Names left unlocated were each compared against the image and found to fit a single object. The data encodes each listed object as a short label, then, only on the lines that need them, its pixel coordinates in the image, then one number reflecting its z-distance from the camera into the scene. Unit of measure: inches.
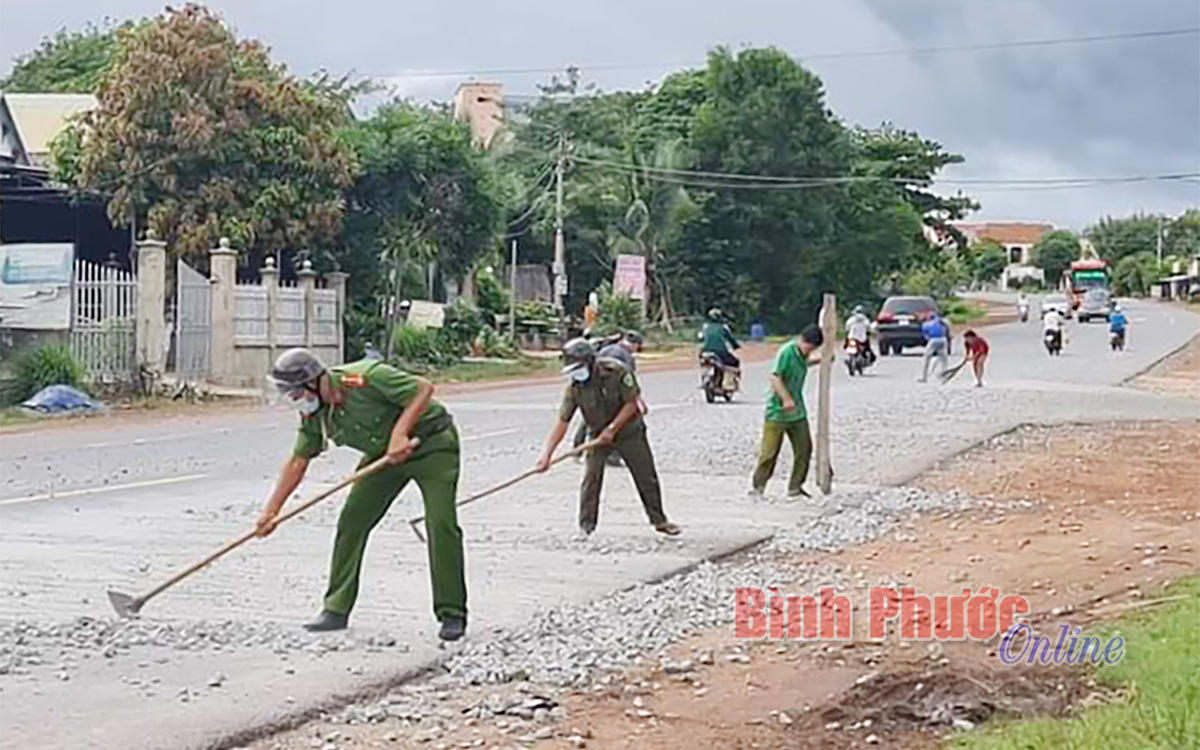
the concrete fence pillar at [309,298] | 1428.4
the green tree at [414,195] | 1562.5
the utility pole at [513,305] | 1924.2
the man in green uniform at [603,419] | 479.8
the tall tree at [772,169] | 2561.5
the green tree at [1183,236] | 5612.2
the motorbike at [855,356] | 1456.7
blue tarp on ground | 1099.9
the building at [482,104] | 2842.0
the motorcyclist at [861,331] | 1460.4
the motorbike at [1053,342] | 1857.8
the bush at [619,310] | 1972.2
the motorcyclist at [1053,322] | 1861.5
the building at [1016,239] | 6018.7
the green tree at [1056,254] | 5556.1
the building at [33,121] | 1863.9
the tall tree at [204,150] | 1405.0
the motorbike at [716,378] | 1126.4
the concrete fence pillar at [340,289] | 1496.1
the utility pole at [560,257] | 1945.1
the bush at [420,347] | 1637.6
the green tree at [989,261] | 5512.3
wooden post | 631.2
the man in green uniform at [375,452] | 339.6
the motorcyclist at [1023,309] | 3150.6
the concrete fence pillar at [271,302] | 1371.8
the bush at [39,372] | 1143.0
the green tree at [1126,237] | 5826.8
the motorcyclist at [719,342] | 1122.7
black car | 1846.7
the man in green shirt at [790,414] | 592.7
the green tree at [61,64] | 2635.3
